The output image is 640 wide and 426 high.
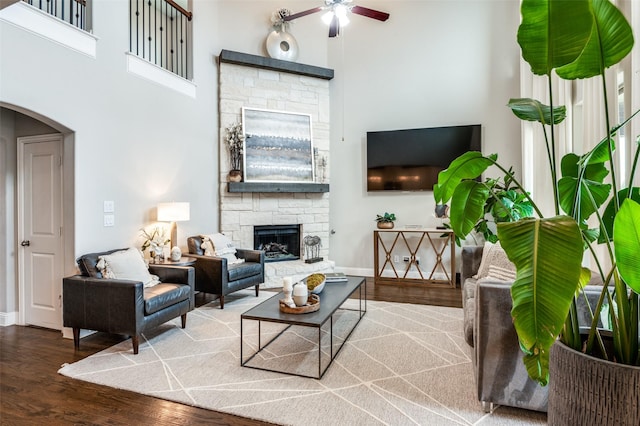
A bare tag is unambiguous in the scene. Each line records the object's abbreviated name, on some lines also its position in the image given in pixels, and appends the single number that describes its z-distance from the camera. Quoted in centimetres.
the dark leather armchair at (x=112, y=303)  296
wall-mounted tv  564
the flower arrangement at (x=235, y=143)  556
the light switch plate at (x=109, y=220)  374
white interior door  358
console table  553
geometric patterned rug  215
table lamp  418
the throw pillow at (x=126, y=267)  323
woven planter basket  113
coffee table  259
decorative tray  275
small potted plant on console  576
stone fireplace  556
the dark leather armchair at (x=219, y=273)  421
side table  415
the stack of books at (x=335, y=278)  372
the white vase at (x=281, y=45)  586
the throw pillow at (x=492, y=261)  296
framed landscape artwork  564
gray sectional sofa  203
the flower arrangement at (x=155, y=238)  412
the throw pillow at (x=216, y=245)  461
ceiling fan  400
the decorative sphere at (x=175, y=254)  420
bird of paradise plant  106
